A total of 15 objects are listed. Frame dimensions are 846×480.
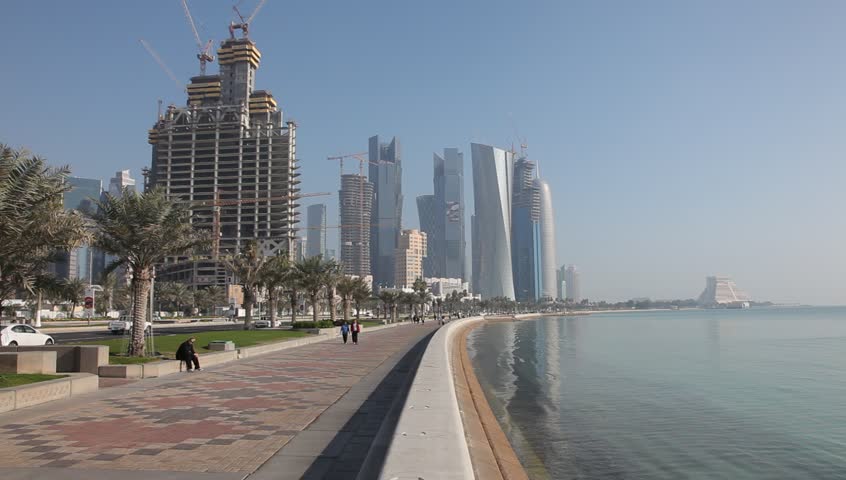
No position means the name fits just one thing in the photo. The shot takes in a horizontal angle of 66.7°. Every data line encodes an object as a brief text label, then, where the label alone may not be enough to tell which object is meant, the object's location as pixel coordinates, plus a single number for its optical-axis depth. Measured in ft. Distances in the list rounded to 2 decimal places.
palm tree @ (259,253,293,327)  175.52
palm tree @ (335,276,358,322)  246.06
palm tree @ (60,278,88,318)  78.69
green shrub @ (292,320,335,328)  176.37
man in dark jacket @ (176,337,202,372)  71.05
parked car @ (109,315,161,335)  166.53
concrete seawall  21.33
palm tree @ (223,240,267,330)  167.12
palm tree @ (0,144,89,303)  51.96
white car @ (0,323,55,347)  95.45
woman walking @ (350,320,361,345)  132.98
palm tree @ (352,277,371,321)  267.37
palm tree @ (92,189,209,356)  78.43
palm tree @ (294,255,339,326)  195.42
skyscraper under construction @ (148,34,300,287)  638.53
